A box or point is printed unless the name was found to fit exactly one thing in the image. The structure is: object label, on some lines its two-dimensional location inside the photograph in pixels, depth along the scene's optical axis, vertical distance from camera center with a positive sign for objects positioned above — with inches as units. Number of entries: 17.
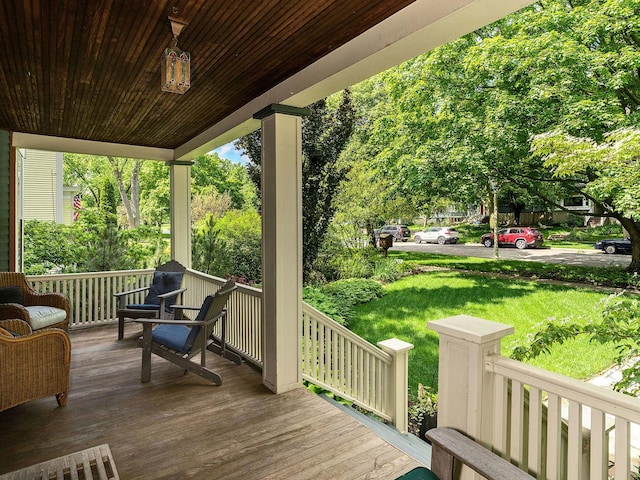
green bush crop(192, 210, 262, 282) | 307.1 -10.8
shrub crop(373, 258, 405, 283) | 362.6 -35.3
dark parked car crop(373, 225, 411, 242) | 384.2 +3.6
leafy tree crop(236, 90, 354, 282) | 309.0 +62.0
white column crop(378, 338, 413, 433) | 144.4 -59.5
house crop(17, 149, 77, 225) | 375.9 +50.6
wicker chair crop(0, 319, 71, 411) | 104.7 -40.1
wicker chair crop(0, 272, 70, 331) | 154.9 -31.5
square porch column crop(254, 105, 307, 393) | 127.8 -3.1
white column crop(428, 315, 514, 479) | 56.6 -22.6
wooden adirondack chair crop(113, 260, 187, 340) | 175.8 -31.1
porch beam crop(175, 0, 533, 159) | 69.6 +44.0
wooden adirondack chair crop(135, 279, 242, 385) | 133.3 -39.8
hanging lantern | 79.4 +36.3
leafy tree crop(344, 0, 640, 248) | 223.6 +102.9
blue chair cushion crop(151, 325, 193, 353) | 133.4 -39.4
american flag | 501.4 +43.6
